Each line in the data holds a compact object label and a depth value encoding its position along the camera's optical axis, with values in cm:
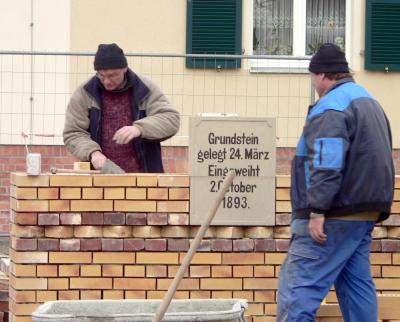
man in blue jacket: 912
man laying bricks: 1115
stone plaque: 1023
